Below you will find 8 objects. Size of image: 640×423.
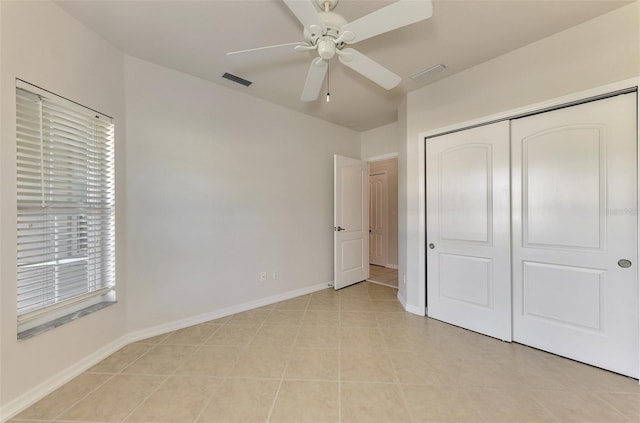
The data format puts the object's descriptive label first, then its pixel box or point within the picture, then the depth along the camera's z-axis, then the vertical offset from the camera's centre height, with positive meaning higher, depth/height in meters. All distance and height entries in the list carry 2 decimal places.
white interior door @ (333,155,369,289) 3.74 -0.16
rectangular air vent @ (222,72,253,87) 2.55 +1.46
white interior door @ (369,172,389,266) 5.70 -0.16
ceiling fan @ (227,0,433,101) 1.26 +1.06
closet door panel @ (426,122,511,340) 2.29 -0.20
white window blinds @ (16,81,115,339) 1.55 +0.03
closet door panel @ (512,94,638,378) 1.76 -0.18
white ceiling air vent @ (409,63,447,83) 2.41 +1.43
